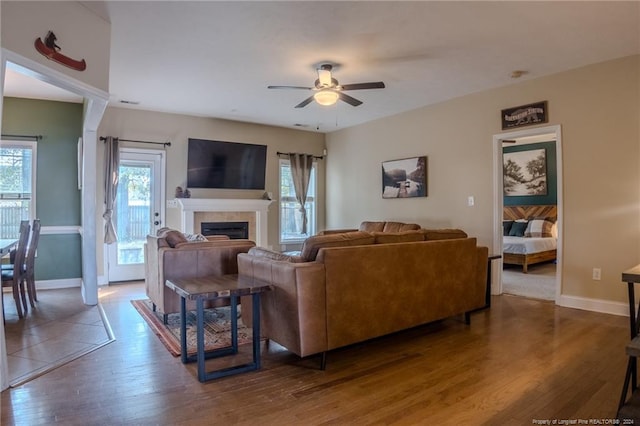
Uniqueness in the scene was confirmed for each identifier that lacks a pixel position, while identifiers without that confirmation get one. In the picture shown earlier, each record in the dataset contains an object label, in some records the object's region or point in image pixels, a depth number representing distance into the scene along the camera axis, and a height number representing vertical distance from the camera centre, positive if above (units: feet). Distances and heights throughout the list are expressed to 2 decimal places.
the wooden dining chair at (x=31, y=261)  13.91 -1.77
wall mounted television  21.71 +2.83
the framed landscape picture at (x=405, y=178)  19.90 +1.90
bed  22.59 -1.48
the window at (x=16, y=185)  17.47 +1.27
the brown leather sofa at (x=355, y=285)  8.75 -1.84
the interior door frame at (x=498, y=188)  15.81 +1.08
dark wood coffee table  8.28 -1.98
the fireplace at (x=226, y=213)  21.16 -0.01
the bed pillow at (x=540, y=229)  25.71 -1.07
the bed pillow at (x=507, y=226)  27.30 -0.93
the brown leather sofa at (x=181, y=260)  12.21 -1.55
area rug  10.47 -3.54
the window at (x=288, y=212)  25.02 +0.06
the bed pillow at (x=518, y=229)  26.43 -1.10
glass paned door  19.85 +0.15
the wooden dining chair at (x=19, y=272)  12.94 -2.01
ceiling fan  13.08 +4.23
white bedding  22.44 -1.90
